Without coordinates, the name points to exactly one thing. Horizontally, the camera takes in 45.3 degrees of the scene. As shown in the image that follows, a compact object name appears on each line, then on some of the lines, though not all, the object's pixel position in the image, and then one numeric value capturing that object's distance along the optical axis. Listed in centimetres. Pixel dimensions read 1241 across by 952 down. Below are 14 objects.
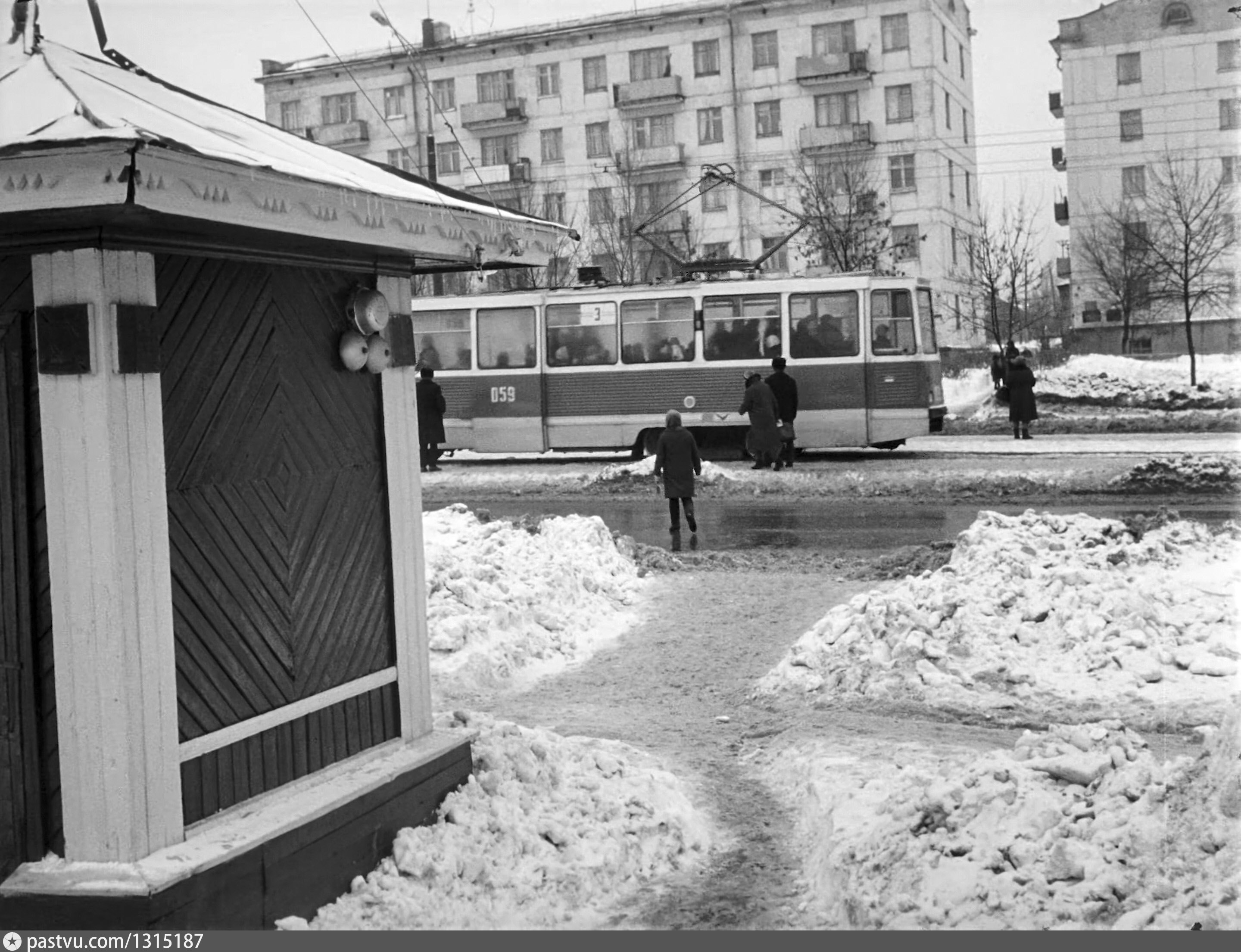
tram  2469
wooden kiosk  445
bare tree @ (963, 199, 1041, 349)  3812
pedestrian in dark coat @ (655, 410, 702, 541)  1562
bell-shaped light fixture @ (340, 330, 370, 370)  559
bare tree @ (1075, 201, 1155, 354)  3903
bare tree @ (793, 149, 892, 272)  3675
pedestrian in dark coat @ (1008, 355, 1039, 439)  2775
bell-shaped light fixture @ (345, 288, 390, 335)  561
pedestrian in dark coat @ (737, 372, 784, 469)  2291
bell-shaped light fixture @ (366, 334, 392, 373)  573
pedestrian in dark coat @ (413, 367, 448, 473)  2492
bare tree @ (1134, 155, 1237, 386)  3700
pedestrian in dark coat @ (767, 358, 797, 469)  2400
